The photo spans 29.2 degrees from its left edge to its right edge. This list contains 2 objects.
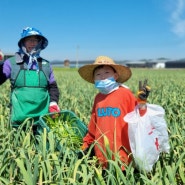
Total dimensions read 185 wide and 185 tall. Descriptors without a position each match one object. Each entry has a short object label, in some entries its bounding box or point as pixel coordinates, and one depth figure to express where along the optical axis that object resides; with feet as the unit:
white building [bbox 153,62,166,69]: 275.88
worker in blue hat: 9.89
